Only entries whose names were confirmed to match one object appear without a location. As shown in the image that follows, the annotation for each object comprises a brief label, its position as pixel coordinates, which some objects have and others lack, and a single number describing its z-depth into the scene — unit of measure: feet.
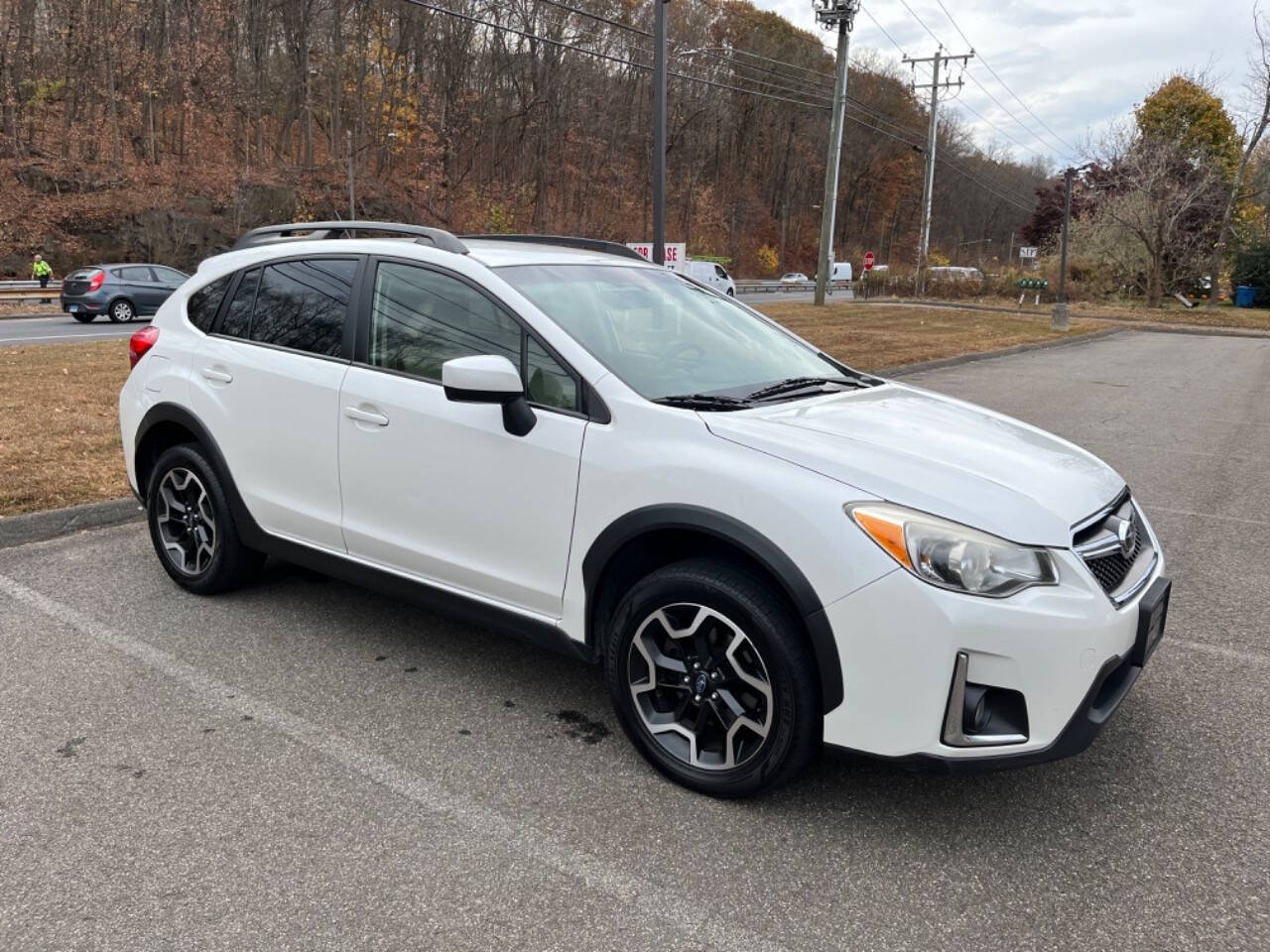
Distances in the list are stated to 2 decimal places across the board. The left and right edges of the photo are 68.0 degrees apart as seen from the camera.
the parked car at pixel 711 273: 106.73
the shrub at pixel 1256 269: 134.51
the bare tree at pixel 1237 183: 114.52
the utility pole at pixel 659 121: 47.68
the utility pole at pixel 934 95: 155.74
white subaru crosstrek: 8.37
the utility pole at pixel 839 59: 102.53
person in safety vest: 91.76
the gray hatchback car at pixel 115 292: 69.41
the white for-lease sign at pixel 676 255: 55.42
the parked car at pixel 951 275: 132.77
